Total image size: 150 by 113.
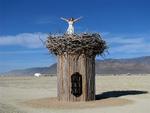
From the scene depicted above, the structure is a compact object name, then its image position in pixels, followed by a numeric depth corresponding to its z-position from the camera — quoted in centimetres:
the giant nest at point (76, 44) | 1131
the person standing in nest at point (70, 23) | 1150
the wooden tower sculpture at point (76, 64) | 1141
